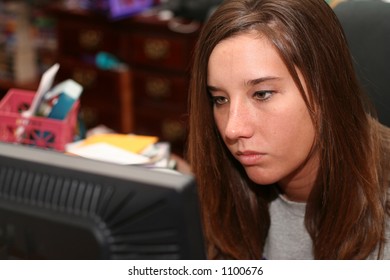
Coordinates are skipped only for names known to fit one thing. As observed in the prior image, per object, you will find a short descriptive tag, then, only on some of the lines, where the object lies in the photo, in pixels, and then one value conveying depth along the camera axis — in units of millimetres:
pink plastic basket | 1433
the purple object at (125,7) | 2646
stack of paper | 1406
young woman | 1226
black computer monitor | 902
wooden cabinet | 2718
